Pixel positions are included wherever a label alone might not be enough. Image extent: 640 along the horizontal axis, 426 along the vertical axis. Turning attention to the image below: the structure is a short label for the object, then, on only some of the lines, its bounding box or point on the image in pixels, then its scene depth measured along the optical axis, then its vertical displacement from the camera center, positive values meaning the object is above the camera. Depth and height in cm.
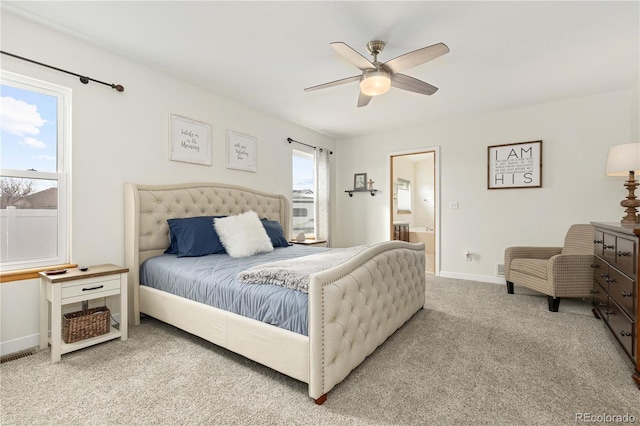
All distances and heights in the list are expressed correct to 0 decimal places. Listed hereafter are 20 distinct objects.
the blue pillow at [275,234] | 346 -27
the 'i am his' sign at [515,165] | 396 +61
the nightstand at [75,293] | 203 -59
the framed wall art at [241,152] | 375 +76
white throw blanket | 172 -37
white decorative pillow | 286 -24
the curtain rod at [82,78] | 215 +110
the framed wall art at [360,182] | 544 +53
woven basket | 213 -82
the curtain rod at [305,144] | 461 +109
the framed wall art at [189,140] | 314 +77
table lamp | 277 +41
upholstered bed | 159 -64
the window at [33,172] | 222 +30
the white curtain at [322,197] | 521 +24
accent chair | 292 -58
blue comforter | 169 -51
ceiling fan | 206 +109
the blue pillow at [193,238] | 278 -25
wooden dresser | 172 -48
